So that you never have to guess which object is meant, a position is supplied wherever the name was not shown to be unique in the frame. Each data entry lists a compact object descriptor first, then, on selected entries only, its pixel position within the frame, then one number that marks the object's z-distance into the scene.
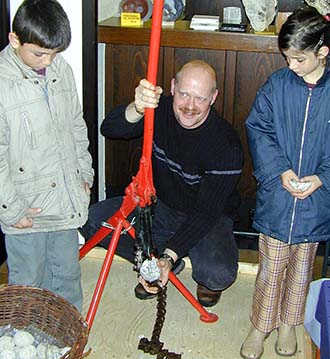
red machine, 1.86
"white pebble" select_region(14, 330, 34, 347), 2.12
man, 2.36
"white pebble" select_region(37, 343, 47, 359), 2.12
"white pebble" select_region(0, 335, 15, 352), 2.09
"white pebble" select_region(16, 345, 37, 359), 2.09
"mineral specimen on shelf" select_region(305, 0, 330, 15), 2.77
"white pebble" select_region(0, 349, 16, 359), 2.06
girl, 2.04
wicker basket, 2.12
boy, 1.96
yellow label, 2.91
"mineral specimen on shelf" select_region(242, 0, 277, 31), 2.84
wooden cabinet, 2.81
